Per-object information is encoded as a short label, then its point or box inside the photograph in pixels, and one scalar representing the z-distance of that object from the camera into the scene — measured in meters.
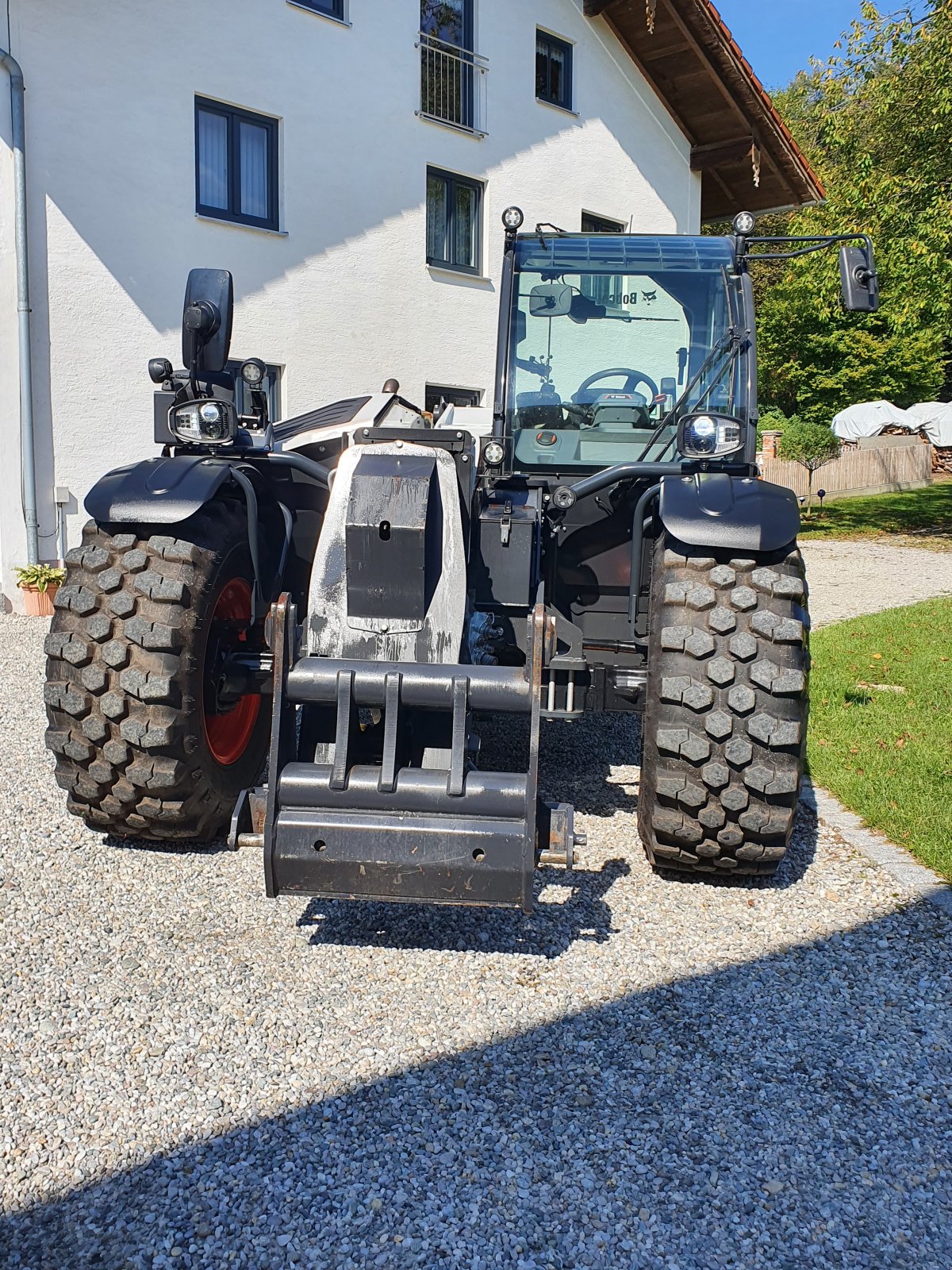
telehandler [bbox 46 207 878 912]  3.06
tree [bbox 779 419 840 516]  25.17
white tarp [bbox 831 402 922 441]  34.25
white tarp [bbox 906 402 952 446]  34.97
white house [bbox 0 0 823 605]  10.60
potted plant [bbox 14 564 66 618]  10.27
